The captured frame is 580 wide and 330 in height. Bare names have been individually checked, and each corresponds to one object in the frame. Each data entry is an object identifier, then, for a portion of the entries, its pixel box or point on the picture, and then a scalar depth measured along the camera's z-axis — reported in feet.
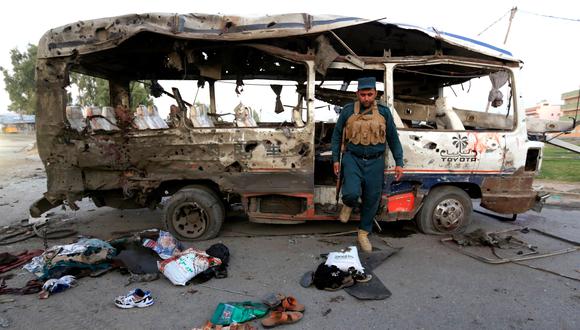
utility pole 53.36
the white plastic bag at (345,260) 10.77
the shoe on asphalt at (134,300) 9.00
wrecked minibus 13.07
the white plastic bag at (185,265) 10.30
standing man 12.39
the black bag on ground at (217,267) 10.67
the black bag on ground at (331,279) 9.99
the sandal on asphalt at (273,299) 8.84
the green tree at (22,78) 114.32
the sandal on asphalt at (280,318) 8.10
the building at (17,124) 176.22
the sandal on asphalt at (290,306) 8.72
